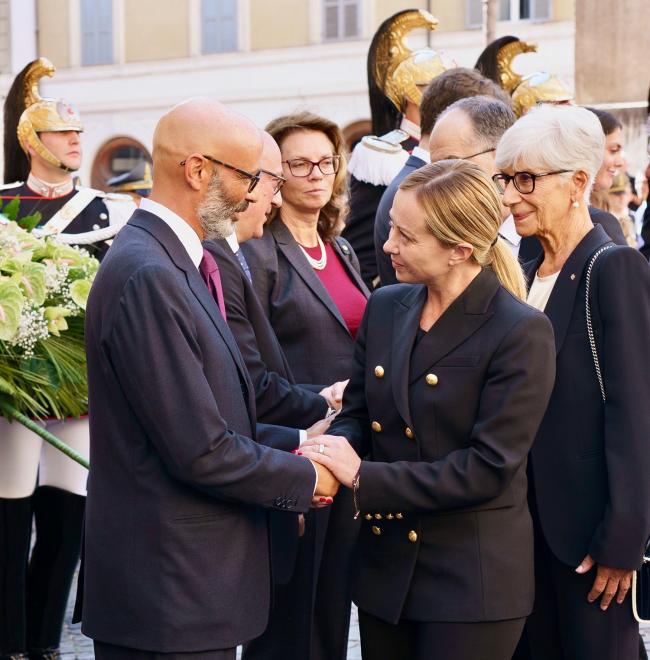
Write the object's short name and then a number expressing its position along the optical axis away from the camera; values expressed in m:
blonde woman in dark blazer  3.14
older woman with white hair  3.40
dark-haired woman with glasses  4.19
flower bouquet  4.57
